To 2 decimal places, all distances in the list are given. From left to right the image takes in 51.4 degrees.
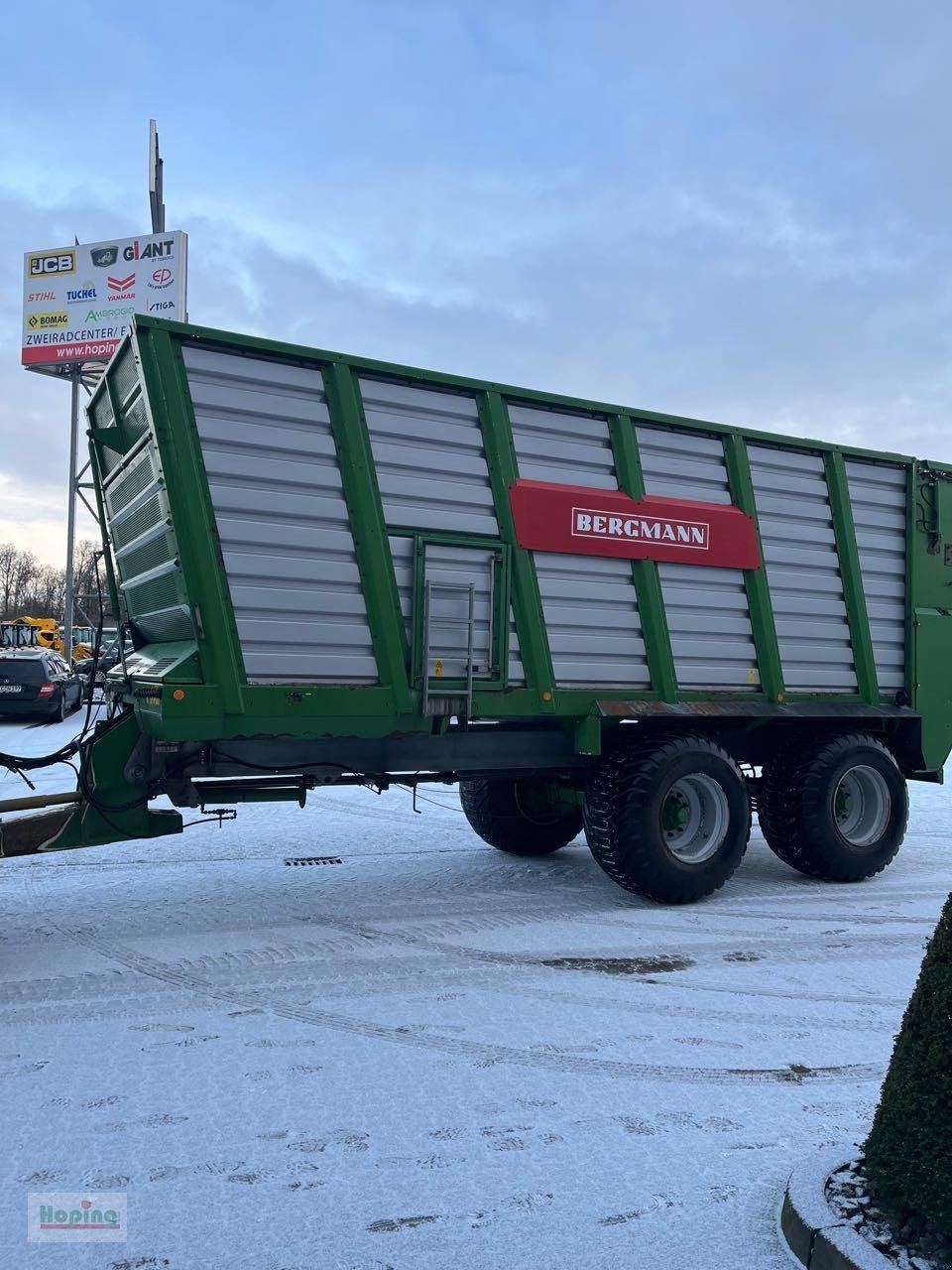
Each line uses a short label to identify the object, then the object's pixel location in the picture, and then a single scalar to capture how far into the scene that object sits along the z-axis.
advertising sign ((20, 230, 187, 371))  36.62
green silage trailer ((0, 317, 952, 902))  5.63
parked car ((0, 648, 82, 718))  19.03
